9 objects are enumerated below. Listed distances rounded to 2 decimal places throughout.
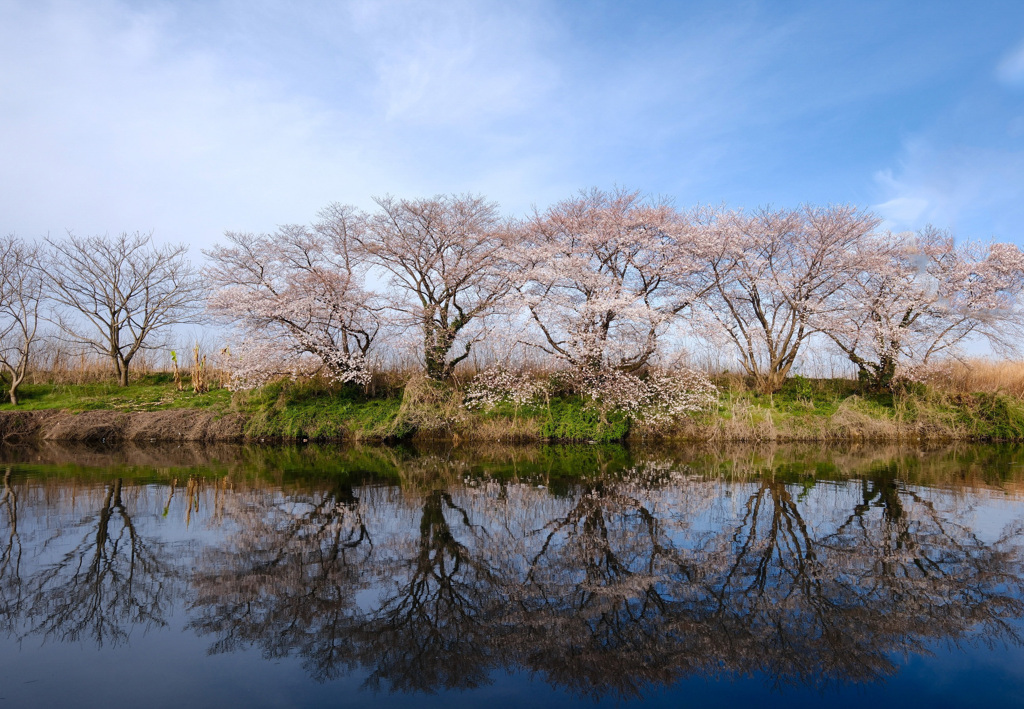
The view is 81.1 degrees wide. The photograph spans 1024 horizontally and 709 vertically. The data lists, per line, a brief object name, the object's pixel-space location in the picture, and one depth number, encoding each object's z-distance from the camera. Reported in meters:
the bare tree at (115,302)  27.98
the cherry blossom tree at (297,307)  19.16
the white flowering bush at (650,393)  18.17
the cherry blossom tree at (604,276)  18.70
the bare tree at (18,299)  25.81
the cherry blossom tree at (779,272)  20.48
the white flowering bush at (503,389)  18.45
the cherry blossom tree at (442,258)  19.36
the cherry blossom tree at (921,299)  20.03
